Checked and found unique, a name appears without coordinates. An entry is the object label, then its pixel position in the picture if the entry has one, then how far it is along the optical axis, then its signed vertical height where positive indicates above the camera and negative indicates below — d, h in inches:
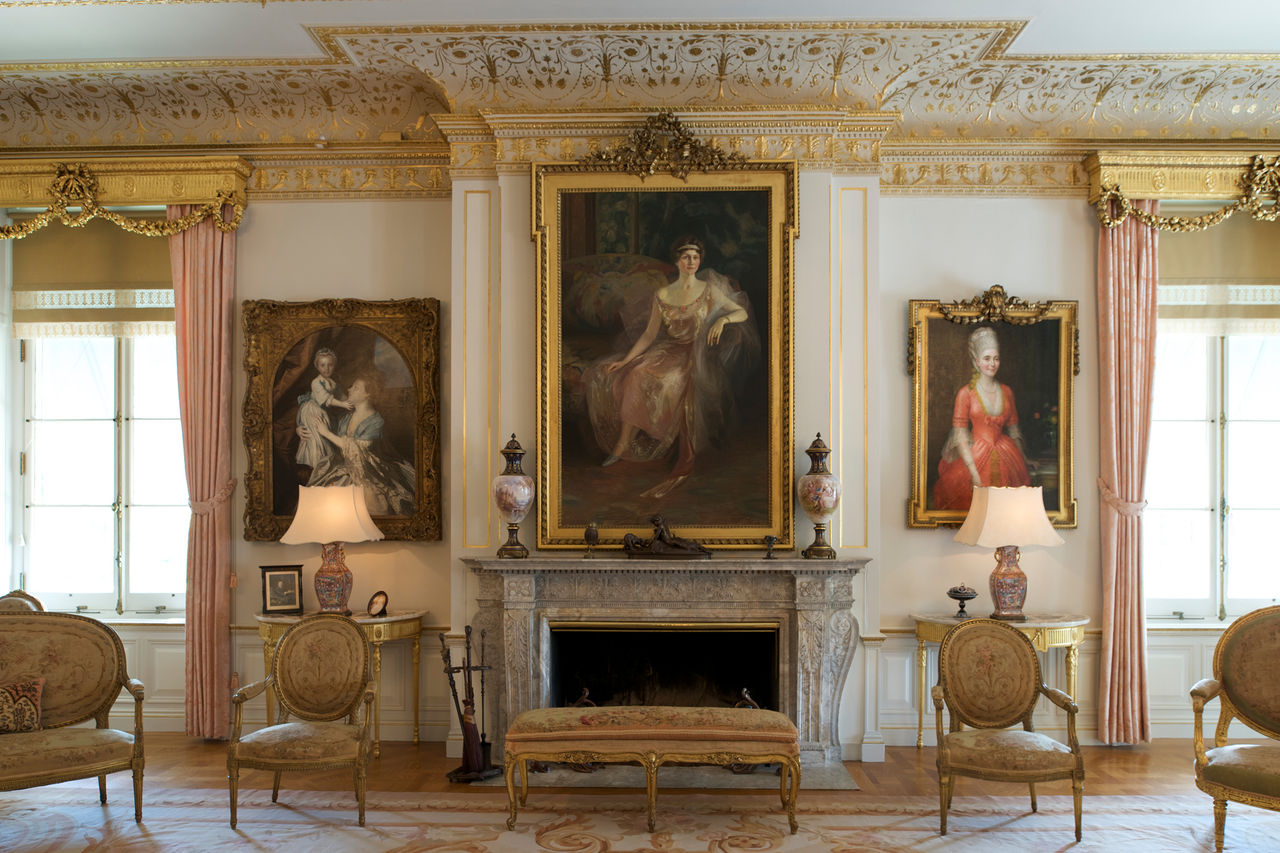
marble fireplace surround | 233.9 -45.0
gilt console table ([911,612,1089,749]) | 241.0 -53.0
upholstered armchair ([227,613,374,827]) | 201.5 -57.1
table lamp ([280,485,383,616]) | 244.1 -25.7
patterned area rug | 186.4 -83.6
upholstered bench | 194.2 -65.4
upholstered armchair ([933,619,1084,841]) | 189.2 -60.0
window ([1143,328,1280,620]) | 279.3 -12.9
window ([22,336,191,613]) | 285.9 -13.8
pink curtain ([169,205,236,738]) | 264.8 +3.1
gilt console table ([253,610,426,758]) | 247.0 -54.0
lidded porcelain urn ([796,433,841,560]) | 232.8 -15.7
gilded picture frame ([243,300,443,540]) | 267.9 +7.2
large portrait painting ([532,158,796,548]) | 243.6 +21.2
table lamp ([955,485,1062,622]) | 242.4 -26.1
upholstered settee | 192.1 -60.1
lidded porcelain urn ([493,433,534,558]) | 235.6 -16.0
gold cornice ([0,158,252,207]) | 268.2 +73.7
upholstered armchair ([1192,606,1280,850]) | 186.9 -54.7
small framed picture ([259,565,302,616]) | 262.2 -45.0
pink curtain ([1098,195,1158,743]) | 258.1 -4.7
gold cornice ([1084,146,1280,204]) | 263.3 +74.2
